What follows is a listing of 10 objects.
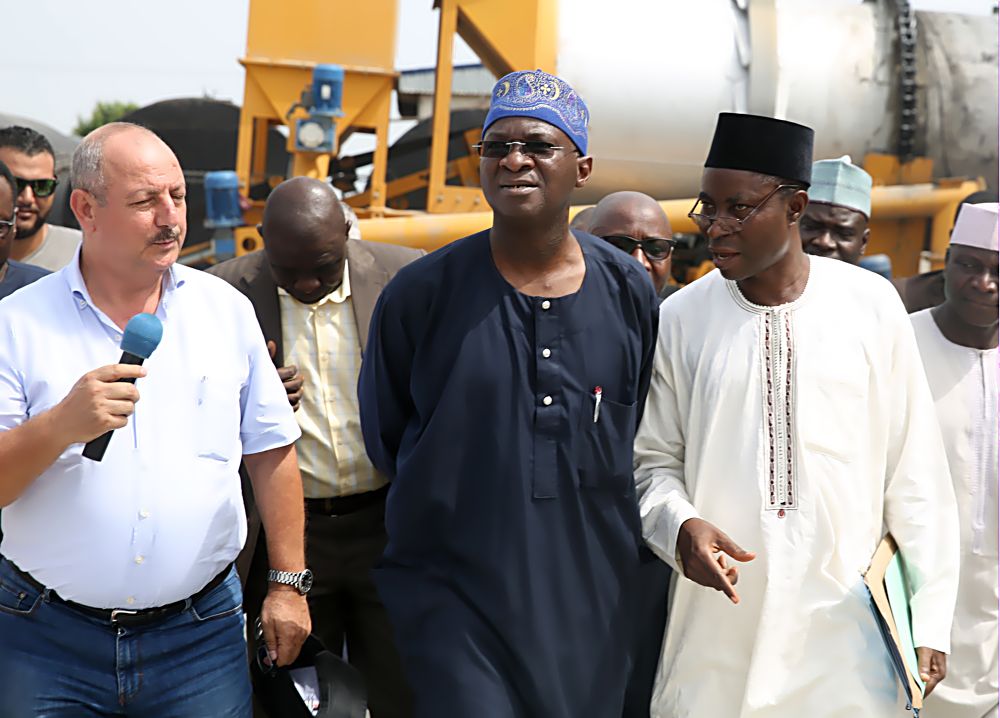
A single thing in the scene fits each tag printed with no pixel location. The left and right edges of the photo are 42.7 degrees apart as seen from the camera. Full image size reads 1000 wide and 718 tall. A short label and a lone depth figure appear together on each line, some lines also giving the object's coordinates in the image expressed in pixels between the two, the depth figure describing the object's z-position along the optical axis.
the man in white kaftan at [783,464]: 3.30
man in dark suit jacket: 4.26
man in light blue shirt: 3.02
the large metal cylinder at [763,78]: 8.56
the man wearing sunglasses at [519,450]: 3.24
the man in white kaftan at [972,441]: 4.32
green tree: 39.88
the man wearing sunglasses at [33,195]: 5.36
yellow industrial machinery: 7.86
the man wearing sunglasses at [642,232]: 4.83
